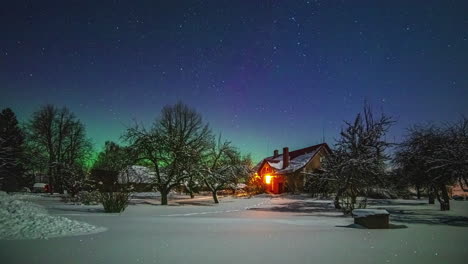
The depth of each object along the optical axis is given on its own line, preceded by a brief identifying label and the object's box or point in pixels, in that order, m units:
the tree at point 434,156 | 18.83
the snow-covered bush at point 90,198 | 27.67
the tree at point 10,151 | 43.03
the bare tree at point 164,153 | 29.59
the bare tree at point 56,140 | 48.00
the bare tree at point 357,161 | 22.16
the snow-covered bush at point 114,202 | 20.38
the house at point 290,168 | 52.78
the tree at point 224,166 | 34.78
